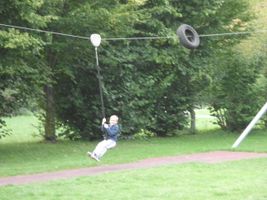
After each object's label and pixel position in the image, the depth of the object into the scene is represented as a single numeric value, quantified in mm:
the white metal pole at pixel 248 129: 20062
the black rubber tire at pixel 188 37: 19406
